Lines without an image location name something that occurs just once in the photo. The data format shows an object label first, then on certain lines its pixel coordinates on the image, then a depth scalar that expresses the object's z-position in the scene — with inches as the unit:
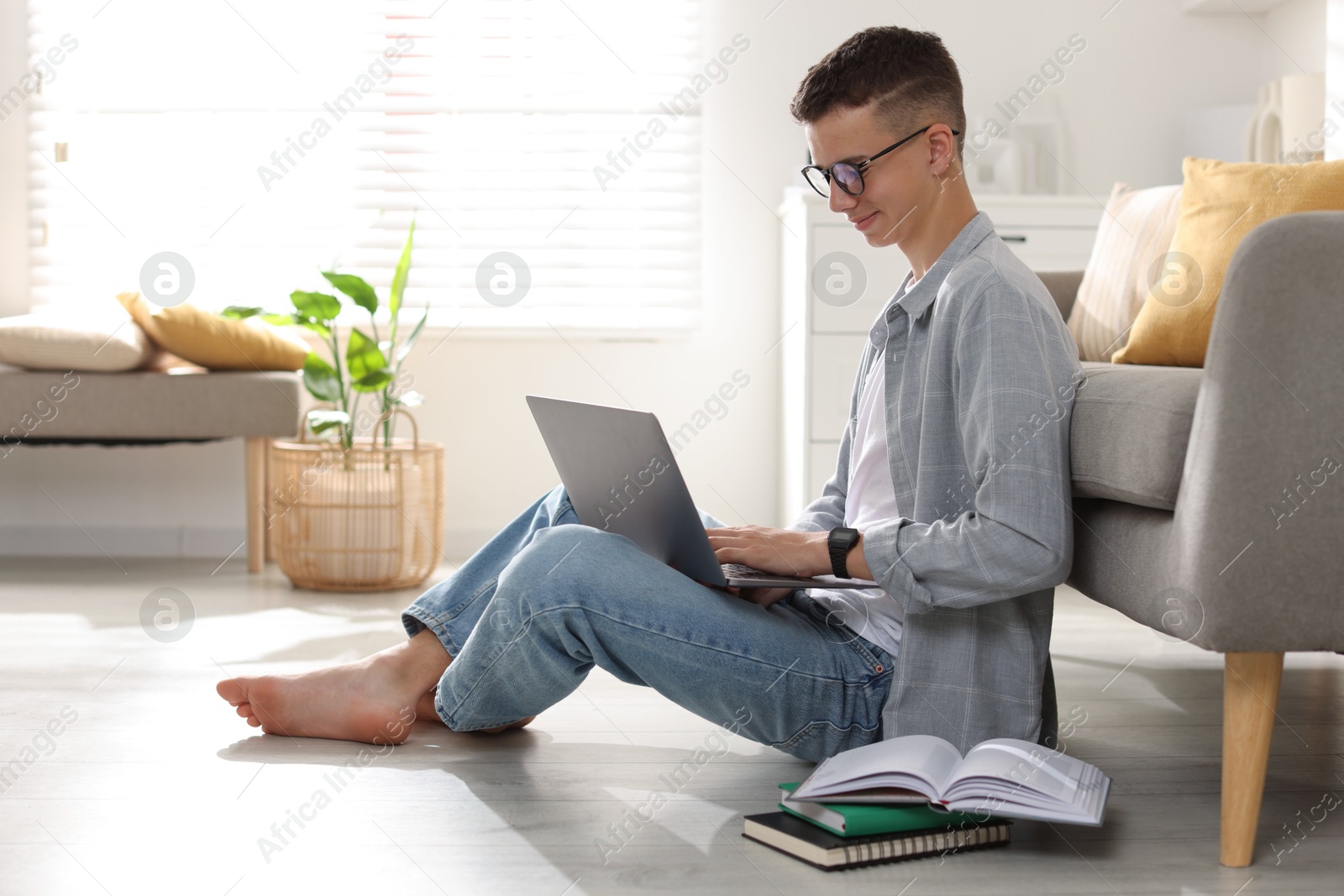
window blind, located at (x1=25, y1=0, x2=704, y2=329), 134.6
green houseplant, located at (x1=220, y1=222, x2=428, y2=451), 112.9
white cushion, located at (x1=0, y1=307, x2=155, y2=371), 114.8
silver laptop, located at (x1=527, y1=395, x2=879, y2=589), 48.9
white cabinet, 118.4
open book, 43.1
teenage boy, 45.6
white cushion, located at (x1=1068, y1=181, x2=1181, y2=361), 80.5
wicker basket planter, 111.8
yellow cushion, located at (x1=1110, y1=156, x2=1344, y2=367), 69.6
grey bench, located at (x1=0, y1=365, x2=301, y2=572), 115.3
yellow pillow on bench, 116.9
